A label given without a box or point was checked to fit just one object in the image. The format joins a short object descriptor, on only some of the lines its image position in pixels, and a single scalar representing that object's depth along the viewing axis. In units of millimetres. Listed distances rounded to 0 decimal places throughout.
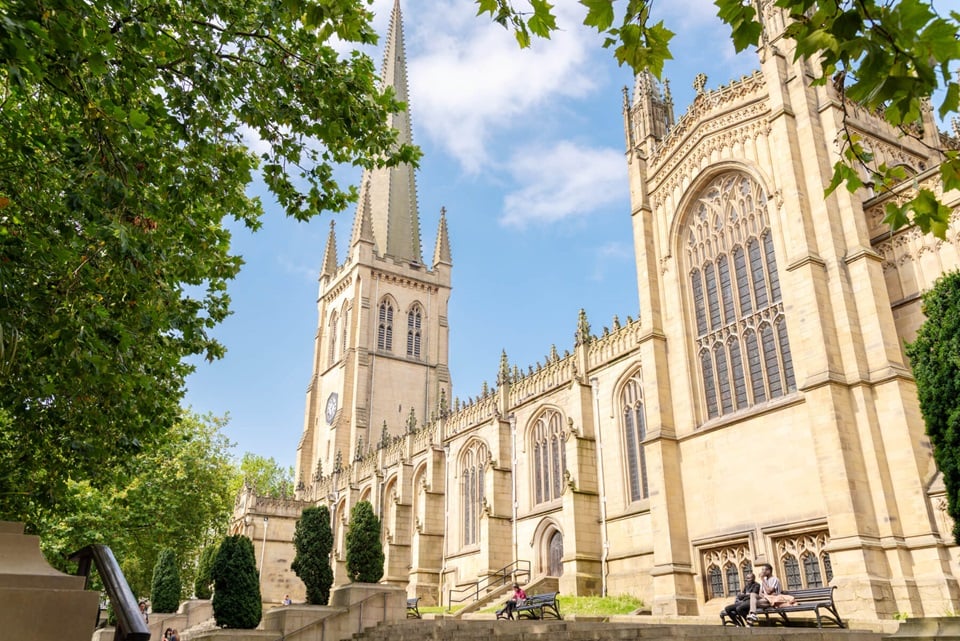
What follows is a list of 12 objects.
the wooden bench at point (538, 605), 18219
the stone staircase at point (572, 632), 10906
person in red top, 19438
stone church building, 15922
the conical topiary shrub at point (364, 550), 19734
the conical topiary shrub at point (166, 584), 31312
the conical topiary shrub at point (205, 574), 30000
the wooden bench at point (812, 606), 12984
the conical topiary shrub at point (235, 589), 19047
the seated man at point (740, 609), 13961
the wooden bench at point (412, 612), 21981
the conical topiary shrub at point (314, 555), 20766
